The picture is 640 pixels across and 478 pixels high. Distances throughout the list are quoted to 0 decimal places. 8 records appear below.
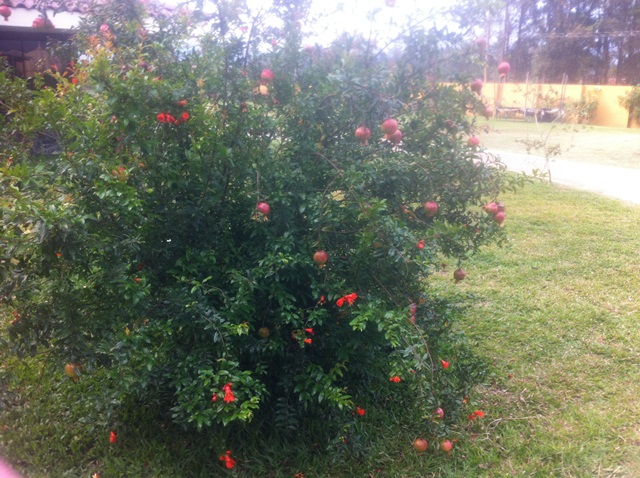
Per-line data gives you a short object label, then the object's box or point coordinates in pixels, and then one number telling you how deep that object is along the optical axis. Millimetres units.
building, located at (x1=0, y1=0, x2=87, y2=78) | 5127
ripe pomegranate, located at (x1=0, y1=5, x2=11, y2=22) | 3203
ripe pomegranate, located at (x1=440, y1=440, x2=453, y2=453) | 2426
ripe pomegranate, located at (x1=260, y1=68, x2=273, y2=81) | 2451
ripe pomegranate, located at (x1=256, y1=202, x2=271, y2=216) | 2248
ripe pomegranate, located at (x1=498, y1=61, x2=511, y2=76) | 2689
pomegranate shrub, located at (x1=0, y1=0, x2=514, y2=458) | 2164
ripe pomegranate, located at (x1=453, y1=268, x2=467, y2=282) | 2752
